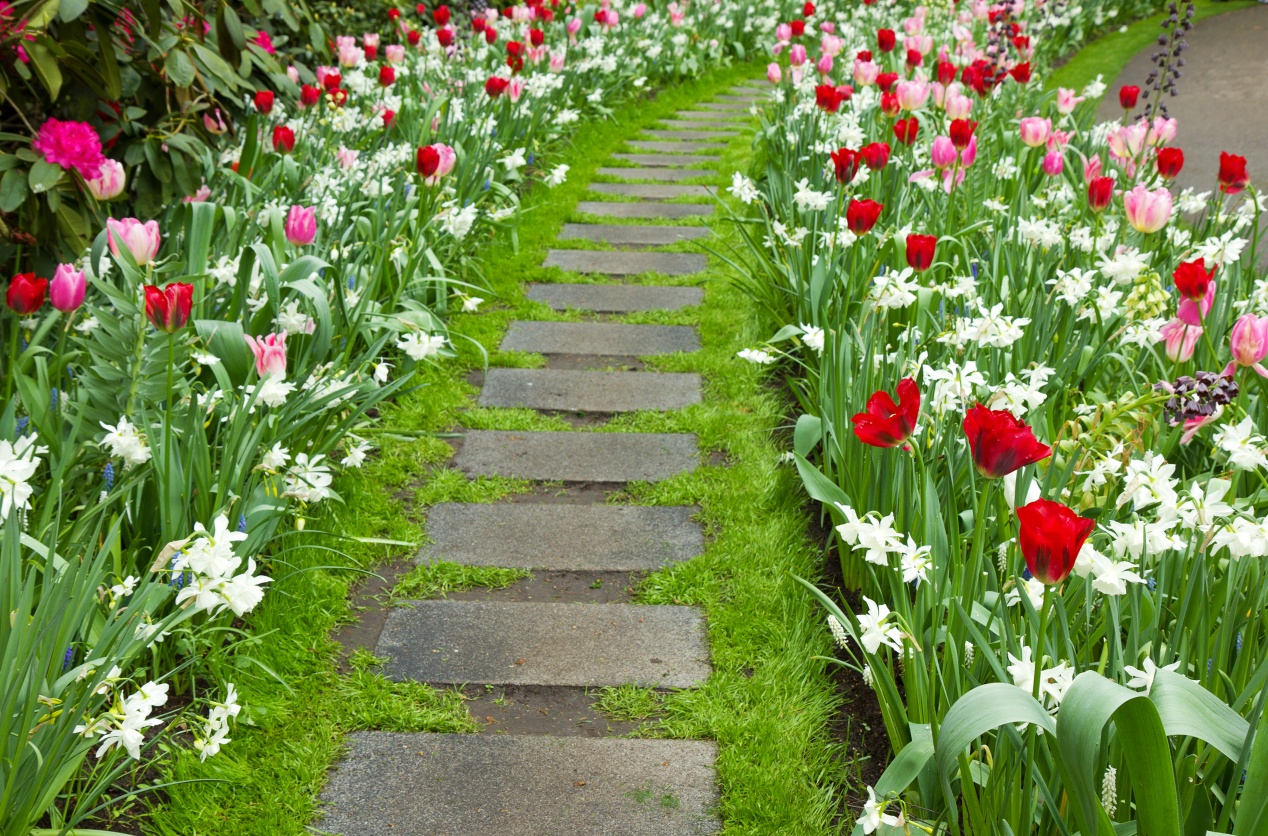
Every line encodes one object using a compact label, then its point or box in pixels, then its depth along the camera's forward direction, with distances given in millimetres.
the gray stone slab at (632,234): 4895
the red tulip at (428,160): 3178
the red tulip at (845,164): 3092
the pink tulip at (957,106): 3912
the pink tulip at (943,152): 3289
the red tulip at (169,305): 1841
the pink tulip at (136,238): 2172
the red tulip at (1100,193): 2846
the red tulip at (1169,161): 2949
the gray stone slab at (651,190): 5613
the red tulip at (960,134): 3322
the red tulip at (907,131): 3531
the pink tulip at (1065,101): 4285
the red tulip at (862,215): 2742
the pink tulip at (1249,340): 1792
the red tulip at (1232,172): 2814
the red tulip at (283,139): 3331
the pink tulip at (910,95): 3852
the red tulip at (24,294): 1957
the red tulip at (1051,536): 1220
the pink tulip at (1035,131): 3553
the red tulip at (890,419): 1507
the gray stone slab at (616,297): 4109
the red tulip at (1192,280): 1901
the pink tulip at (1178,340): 2117
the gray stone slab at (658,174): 5973
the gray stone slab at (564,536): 2520
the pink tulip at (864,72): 4664
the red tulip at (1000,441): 1335
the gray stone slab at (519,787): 1760
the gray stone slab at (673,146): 6707
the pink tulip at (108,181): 2641
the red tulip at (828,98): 3900
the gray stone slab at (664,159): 6359
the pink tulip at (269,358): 2125
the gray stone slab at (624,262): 4512
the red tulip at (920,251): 2422
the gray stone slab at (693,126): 7320
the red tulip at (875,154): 3254
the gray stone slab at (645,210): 5270
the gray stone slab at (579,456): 2912
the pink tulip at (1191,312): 1993
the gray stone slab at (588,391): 3322
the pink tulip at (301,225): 2662
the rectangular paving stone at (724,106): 8086
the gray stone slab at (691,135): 7051
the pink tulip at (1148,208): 2535
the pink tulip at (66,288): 2072
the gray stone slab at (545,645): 2125
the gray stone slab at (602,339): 3723
